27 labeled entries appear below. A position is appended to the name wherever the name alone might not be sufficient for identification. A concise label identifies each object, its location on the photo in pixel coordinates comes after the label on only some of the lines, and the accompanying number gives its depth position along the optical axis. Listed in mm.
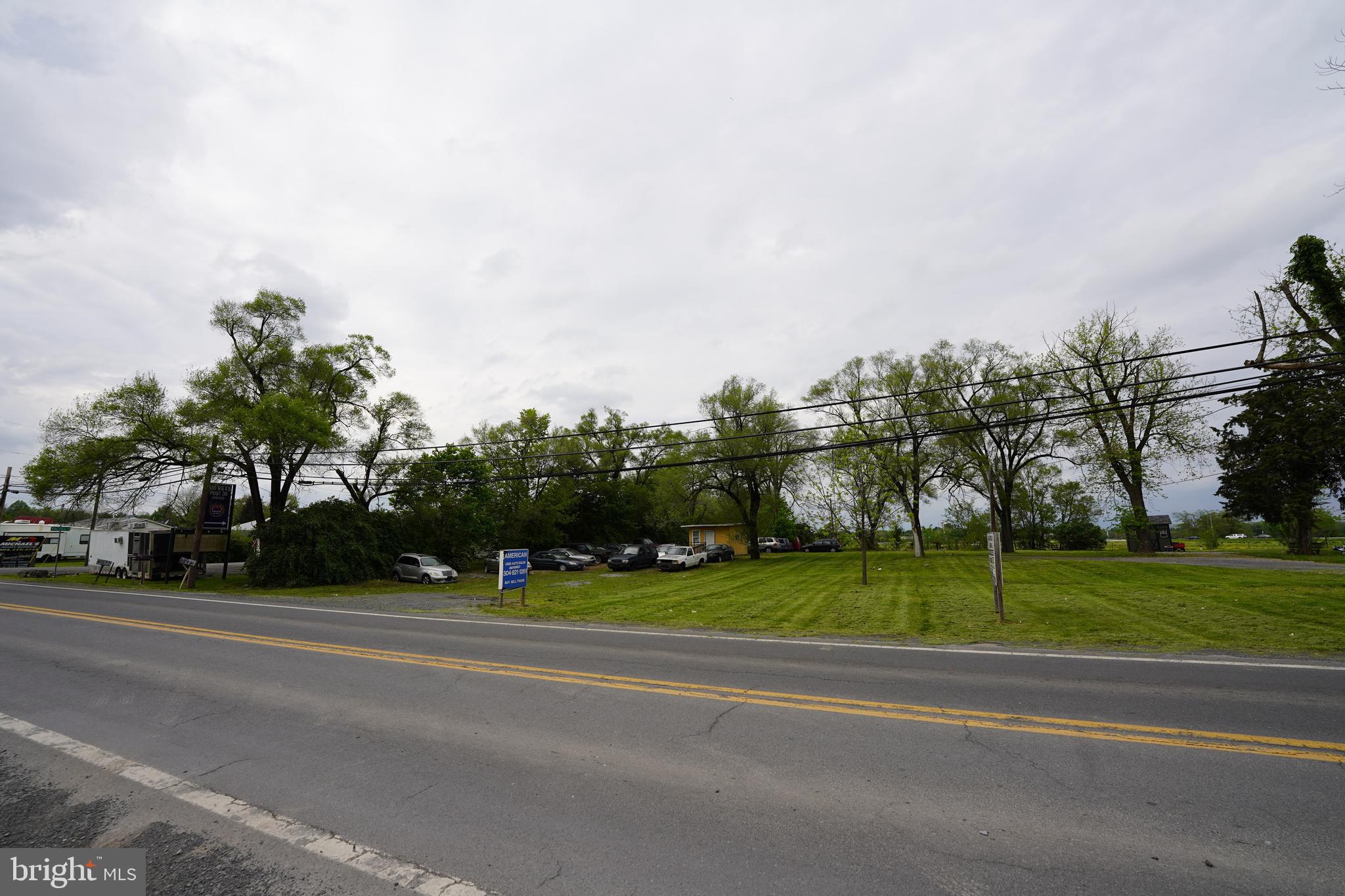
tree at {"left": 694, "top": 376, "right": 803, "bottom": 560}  36969
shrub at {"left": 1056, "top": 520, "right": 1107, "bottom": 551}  43312
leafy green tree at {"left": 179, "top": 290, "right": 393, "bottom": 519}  26516
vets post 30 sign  29125
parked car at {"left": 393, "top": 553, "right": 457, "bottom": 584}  27562
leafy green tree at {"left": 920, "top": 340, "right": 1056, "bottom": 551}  35344
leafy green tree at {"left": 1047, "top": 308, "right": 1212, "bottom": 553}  30891
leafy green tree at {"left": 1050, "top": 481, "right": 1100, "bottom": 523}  45719
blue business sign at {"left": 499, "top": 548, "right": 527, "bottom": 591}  17359
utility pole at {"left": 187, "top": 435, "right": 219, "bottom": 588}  26578
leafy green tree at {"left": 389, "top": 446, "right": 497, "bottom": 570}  34156
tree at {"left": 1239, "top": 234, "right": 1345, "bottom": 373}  17375
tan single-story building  53844
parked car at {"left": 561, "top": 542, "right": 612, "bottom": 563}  42531
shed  35950
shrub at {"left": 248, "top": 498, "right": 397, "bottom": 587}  26719
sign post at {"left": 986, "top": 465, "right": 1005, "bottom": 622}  12359
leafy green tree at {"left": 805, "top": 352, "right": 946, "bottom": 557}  34125
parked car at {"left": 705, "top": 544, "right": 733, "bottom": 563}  39219
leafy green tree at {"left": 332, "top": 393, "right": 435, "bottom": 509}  33219
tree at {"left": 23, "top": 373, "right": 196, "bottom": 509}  26719
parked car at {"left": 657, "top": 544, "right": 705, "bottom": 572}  33844
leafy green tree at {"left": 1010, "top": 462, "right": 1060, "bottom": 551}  48281
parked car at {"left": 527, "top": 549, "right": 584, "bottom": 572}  35875
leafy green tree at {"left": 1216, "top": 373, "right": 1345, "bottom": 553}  30250
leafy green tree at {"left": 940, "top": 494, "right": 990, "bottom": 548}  51000
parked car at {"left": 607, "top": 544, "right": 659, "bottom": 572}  34531
